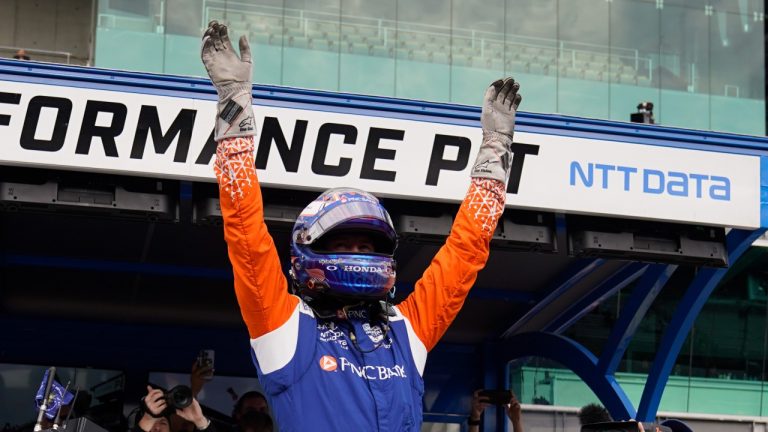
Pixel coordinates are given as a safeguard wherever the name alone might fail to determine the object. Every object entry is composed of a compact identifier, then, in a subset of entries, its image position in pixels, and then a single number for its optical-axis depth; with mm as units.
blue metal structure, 7523
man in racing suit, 3729
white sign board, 7297
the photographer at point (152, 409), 6750
